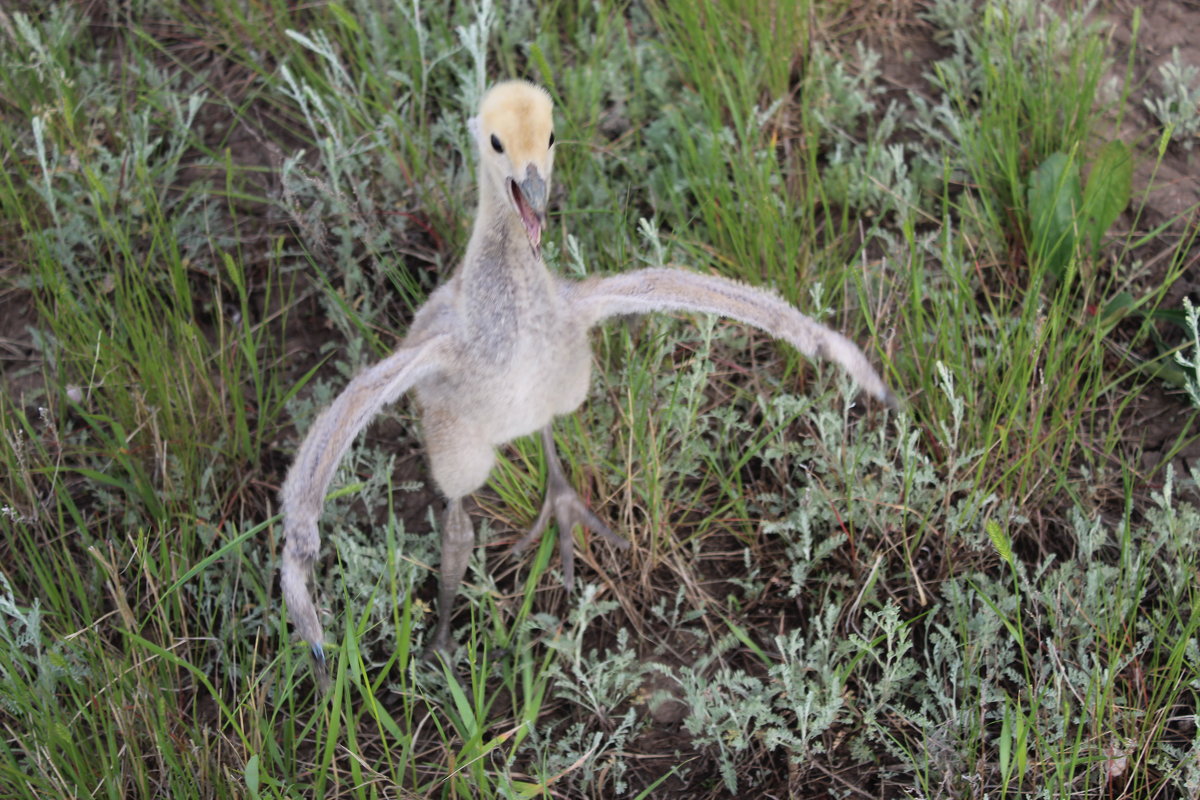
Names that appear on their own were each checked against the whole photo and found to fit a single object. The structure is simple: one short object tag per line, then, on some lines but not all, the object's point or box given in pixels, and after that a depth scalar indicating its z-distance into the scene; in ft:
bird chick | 7.25
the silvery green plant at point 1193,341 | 8.14
